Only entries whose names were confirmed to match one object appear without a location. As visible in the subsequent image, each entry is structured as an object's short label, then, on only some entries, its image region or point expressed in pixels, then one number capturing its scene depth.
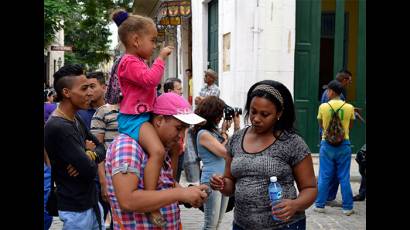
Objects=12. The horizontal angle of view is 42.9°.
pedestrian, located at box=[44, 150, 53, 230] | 4.58
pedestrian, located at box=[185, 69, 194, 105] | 18.21
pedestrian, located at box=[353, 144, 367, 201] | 7.72
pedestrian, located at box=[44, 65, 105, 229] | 3.69
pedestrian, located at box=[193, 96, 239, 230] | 5.07
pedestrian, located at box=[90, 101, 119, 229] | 5.33
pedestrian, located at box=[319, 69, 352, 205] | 7.87
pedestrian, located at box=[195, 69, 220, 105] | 10.38
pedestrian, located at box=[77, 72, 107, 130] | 5.66
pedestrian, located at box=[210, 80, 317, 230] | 3.25
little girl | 2.73
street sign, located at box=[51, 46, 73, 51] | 24.18
